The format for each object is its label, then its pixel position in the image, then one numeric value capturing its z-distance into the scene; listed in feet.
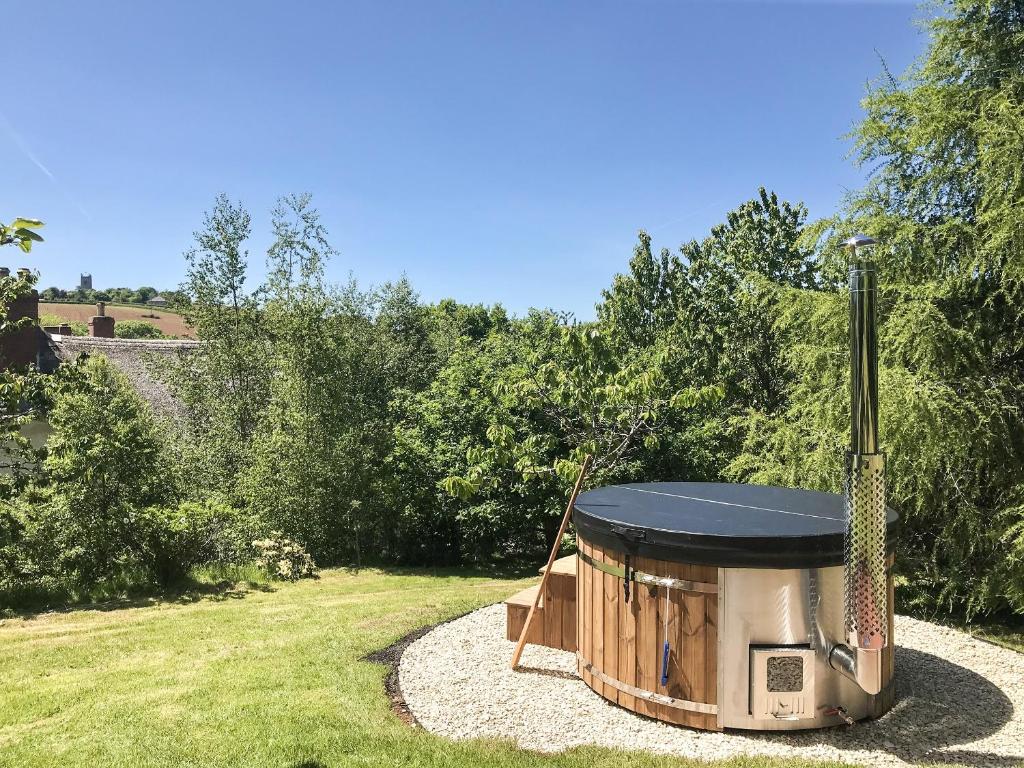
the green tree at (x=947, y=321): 26.12
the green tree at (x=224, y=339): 56.34
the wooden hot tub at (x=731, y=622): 16.21
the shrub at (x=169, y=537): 36.83
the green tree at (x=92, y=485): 36.73
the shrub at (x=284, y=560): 40.55
